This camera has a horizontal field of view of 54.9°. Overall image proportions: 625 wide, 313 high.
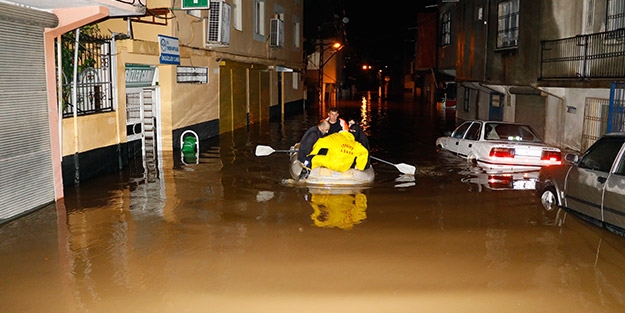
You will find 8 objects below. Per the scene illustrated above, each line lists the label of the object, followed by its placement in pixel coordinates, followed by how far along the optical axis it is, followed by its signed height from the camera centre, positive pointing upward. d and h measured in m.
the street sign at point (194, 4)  17.03 +2.38
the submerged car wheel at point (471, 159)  14.75 -1.71
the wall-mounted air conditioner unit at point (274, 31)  28.58 +2.73
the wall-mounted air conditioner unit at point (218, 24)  19.36 +2.10
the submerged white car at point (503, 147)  13.75 -1.34
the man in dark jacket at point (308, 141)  12.23 -1.05
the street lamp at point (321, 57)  47.36 +2.57
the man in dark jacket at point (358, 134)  12.98 -0.96
